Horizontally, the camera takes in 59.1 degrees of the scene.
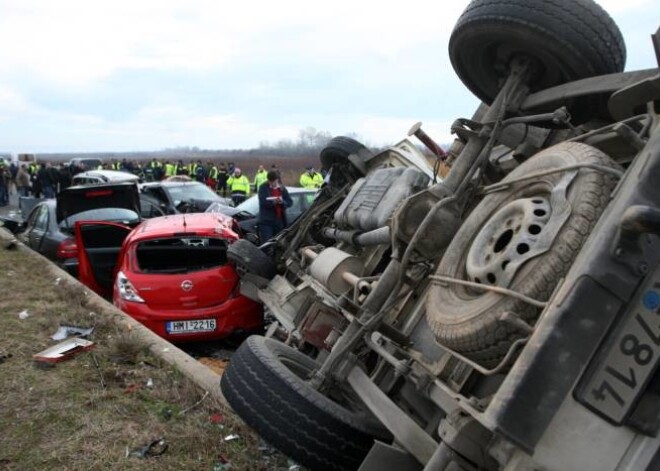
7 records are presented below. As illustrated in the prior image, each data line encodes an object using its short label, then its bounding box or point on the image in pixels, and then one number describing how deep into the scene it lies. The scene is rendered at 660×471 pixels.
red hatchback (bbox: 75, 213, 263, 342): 5.50
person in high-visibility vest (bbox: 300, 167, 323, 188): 18.84
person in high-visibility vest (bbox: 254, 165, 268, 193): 18.63
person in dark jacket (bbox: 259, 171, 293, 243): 9.17
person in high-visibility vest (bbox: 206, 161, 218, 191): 27.14
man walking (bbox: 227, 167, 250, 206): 18.88
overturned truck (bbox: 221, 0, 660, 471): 1.78
